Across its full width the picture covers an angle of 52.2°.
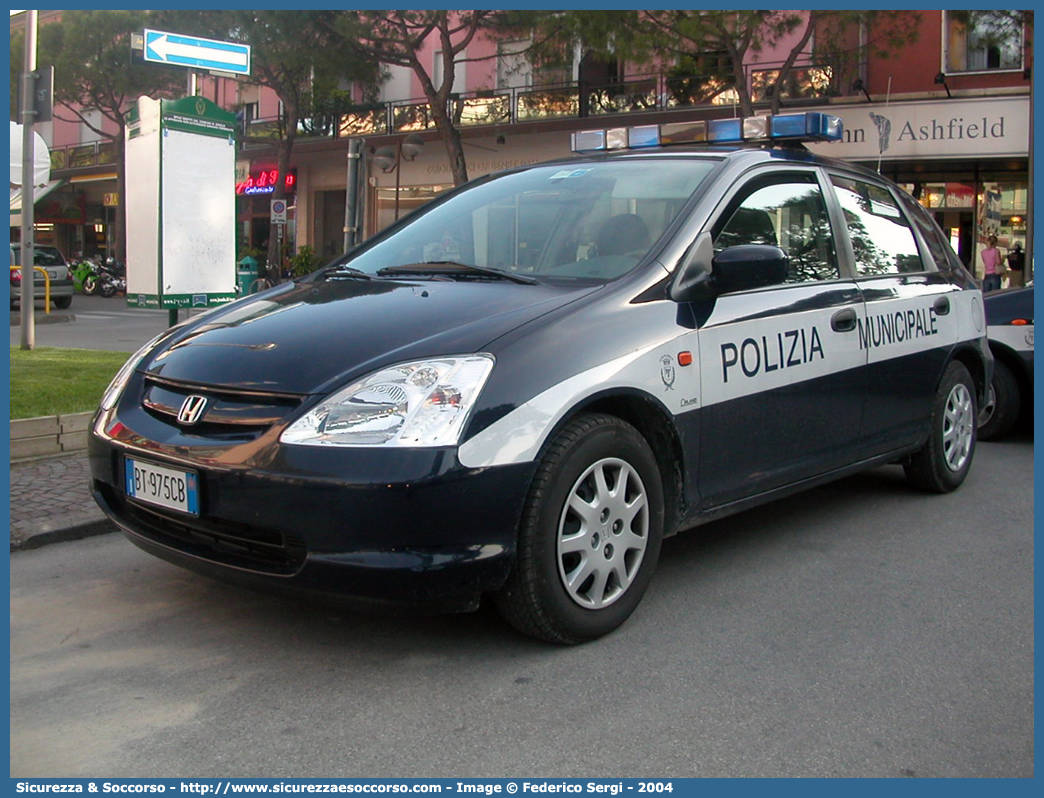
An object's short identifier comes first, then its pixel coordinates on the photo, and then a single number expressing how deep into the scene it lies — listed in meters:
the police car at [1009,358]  7.62
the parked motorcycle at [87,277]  32.72
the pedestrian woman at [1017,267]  20.41
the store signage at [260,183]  34.78
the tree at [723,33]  19.94
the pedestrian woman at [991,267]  19.92
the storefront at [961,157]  20.75
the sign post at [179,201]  8.57
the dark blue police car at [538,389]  3.13
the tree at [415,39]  22.97
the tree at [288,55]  25.33
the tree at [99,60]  33.81
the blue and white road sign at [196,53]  8.38
